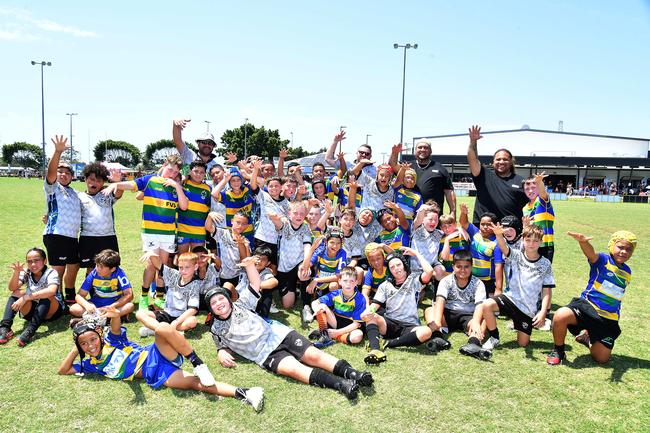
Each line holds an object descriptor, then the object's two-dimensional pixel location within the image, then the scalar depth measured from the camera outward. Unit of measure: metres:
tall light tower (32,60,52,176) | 53.06
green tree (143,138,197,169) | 89.12
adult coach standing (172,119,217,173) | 6.99
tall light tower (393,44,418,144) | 34.00
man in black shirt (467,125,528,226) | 6.65
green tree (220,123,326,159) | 62.66
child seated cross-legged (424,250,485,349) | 5.60
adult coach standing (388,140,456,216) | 7.43
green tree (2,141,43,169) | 88.50
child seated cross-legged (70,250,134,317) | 5.51
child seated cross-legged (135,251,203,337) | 5.51
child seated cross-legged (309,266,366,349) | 5.41
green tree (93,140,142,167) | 89.07
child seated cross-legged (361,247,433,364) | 5.21
